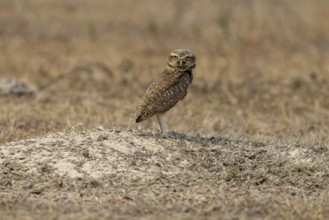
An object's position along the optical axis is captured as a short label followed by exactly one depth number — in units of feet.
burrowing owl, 53.67
